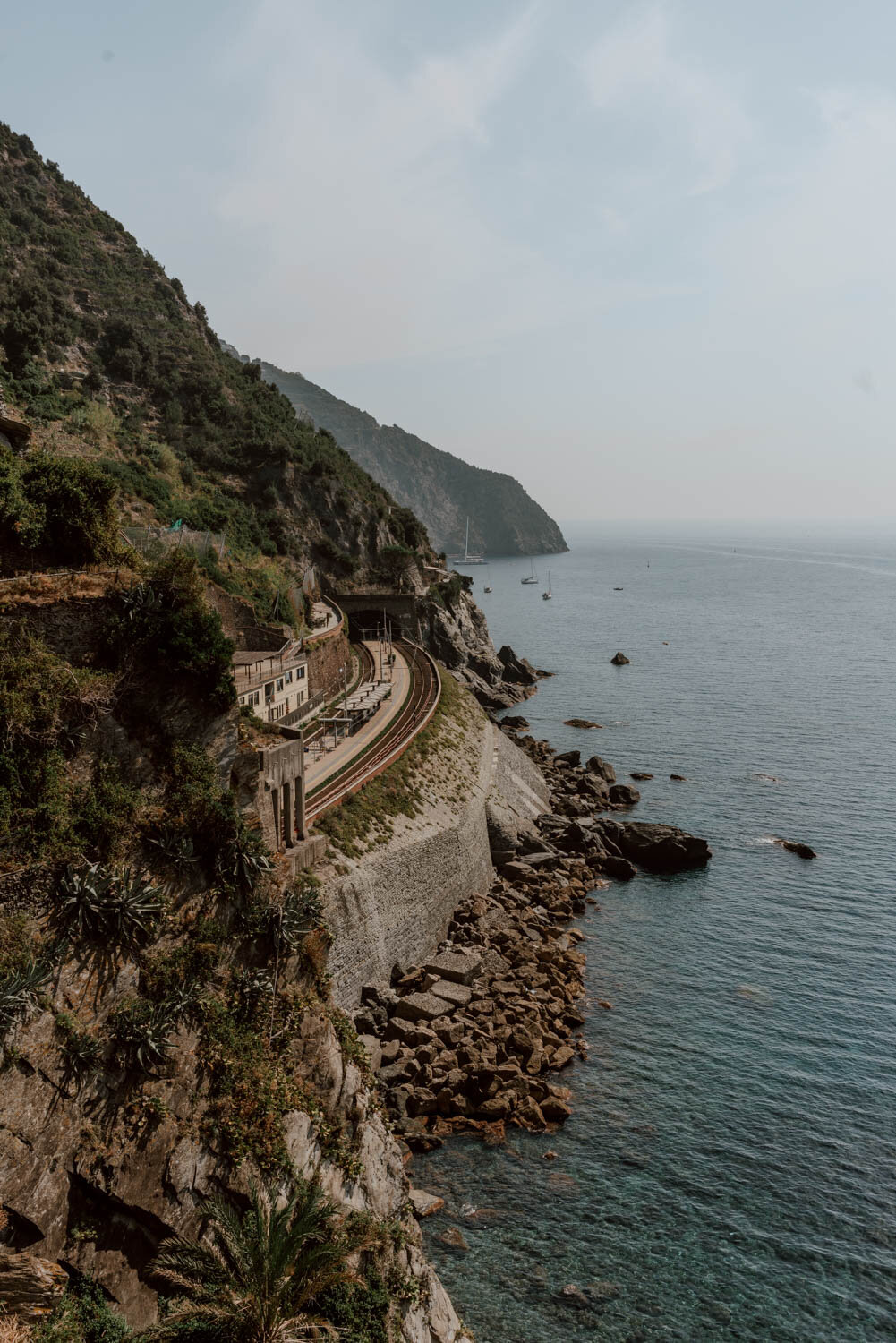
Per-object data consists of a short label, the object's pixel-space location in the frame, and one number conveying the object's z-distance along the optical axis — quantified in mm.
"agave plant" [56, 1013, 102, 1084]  17000
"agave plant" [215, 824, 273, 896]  21516
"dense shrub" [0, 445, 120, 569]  24203
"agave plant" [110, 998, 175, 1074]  17953
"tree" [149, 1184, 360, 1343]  15633
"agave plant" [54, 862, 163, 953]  18406
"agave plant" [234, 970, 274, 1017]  20609
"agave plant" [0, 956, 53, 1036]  16172
